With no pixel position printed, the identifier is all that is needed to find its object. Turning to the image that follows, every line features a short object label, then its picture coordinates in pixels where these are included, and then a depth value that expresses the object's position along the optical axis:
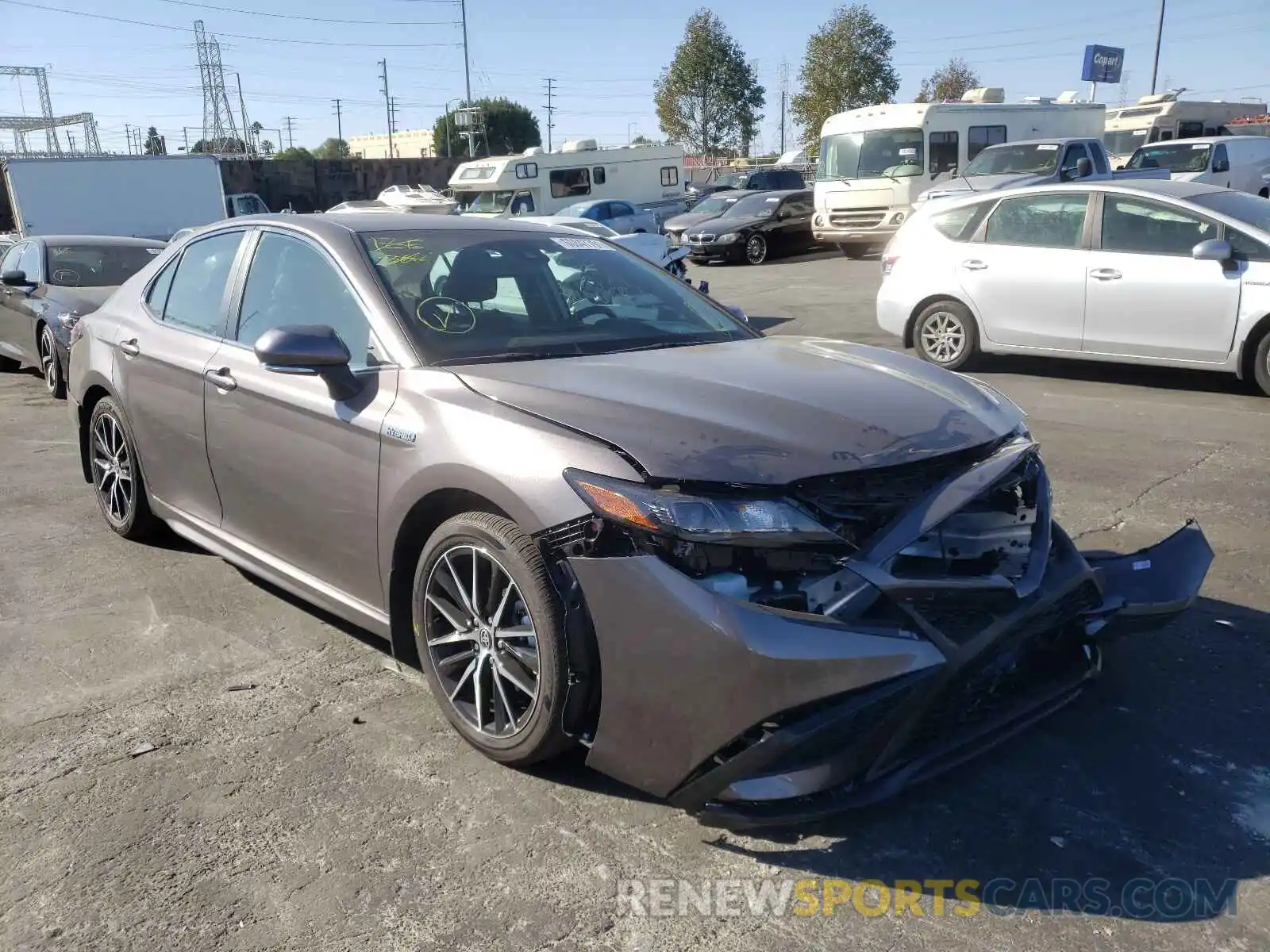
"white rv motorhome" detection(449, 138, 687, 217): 26.08
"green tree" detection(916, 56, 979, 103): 60.00
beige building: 121.03
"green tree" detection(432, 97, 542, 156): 87.19
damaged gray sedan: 2.63
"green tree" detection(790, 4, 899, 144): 45.47
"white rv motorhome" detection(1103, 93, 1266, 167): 29.25
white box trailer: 19.78
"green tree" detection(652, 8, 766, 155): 53.75
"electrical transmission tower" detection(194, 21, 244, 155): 72.89
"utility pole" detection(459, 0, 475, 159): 65.38
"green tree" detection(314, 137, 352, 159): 119.44
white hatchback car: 7.99
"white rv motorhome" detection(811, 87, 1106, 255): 21.41
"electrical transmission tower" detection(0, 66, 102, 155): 48.44
